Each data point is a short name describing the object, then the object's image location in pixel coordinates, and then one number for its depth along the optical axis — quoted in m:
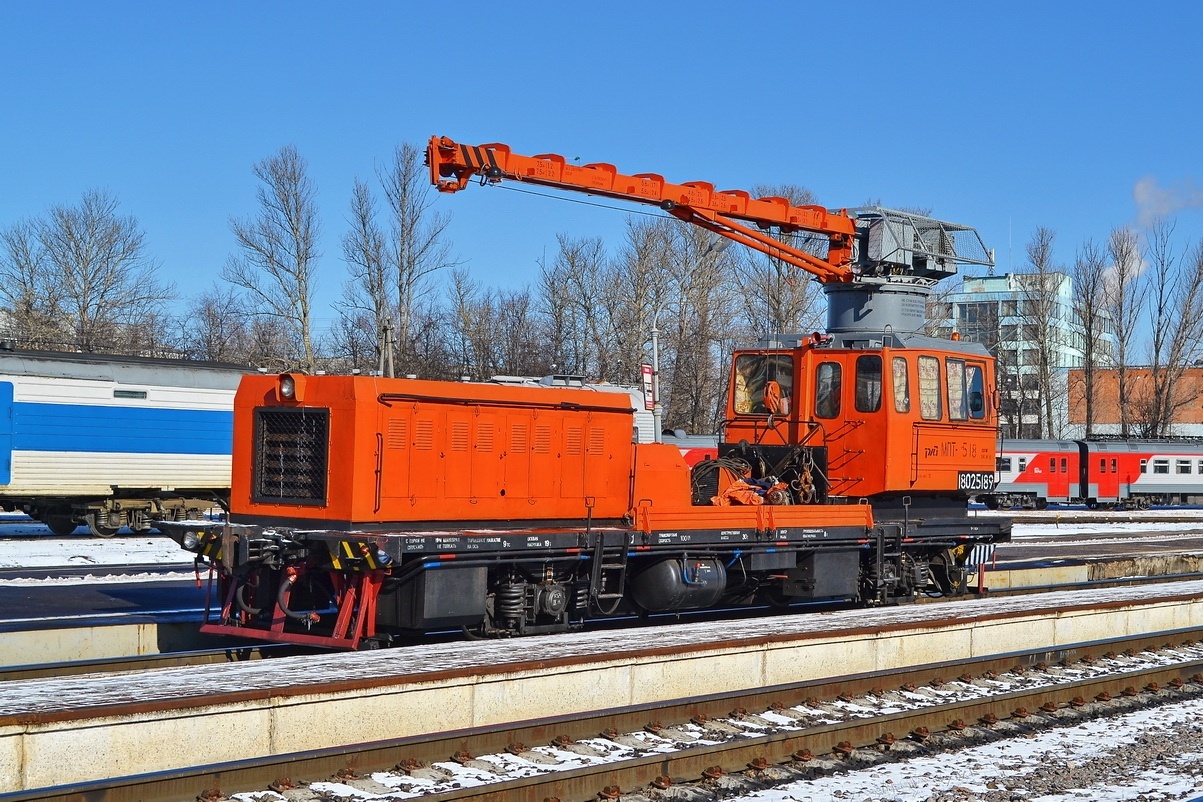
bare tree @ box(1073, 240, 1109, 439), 63.53
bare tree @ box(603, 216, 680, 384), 52.72
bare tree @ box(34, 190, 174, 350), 53.38
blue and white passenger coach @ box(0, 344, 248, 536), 23.84
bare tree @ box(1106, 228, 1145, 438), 62.66
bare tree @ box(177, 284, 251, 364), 50.72
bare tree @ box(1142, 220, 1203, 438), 61.84
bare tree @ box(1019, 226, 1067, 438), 62.78
